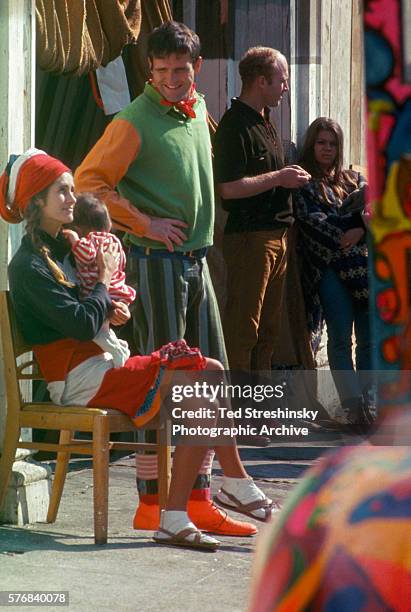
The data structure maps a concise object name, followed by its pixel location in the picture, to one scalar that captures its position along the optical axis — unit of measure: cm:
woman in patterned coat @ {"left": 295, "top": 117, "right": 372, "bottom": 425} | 1154
